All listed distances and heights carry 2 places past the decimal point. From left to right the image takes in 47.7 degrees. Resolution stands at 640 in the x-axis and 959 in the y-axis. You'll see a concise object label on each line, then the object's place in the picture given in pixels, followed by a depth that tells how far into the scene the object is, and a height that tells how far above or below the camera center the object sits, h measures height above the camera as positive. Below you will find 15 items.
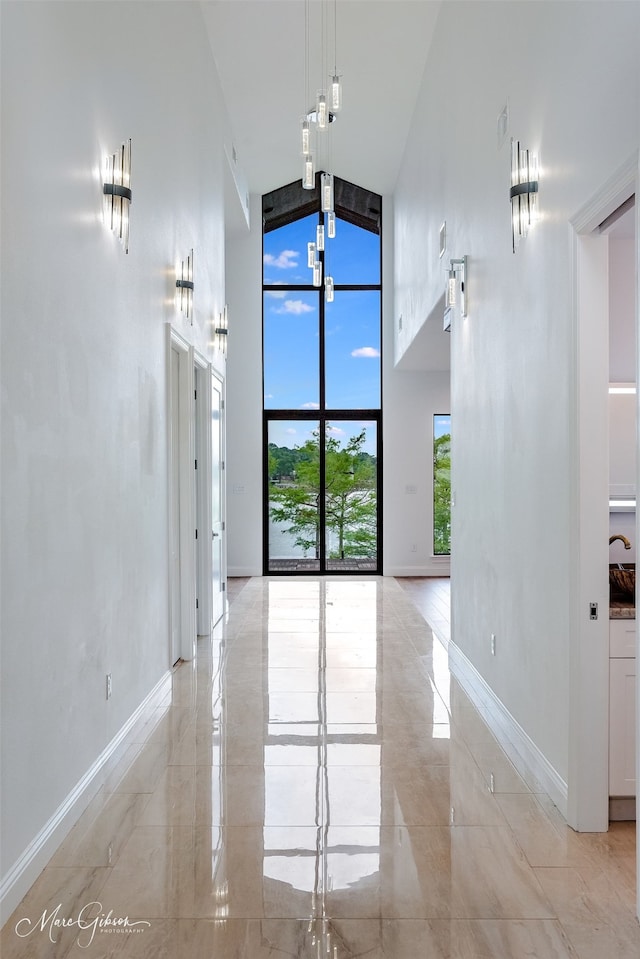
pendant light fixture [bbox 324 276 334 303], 8.01 +2.08
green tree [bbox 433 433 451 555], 10.42 -0.30
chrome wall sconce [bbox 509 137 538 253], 3.37 +1.33
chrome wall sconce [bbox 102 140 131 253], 3.36 +1.32
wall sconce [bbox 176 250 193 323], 5.17 +1.34
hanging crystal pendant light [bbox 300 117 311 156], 4.80 +2.25
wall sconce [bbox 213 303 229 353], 6.92 +1.36
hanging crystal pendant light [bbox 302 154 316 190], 5.11 +2.15
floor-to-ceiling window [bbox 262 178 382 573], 10.48 +1.08
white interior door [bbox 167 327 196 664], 5.24 -0.20
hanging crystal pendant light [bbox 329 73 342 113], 4.51 +2.39
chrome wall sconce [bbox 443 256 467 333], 5.11 +1.36
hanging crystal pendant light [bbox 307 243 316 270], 7.11 +2.18
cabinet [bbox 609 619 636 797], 2.79 -0.95
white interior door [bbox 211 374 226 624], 6.60 -0.24
